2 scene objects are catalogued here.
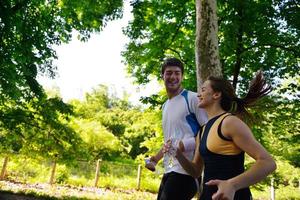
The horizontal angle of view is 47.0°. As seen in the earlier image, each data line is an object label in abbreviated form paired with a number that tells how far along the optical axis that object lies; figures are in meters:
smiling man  2.60
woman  1.67
